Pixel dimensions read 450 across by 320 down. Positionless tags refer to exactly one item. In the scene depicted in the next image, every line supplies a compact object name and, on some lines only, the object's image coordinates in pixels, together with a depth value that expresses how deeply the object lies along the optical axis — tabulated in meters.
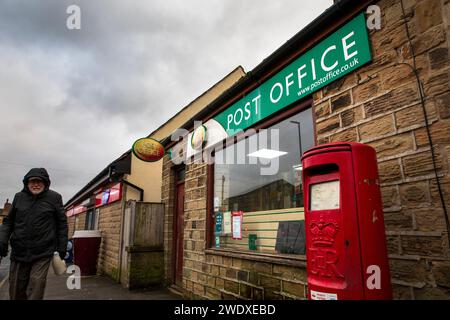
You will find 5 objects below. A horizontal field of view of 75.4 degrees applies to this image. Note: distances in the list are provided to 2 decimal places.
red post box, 1.83
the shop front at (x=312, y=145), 2.24
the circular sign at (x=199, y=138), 5.71
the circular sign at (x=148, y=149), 6.73
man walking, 3.64
